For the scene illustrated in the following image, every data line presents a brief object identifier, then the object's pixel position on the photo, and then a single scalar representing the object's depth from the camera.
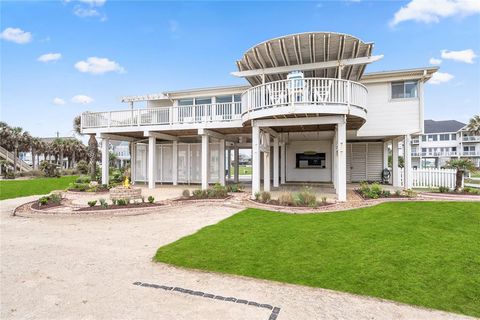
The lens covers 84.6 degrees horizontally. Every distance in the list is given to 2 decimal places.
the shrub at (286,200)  10.39
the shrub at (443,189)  12.53
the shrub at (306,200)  10.12
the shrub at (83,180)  19.65
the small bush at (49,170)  35.53
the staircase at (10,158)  40.47
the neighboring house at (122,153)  63.32
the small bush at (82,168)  40.94
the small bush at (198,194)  12.48
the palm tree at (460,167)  12.74
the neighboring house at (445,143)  59.41
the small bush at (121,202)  11.10
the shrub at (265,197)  11.13
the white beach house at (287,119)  10.92
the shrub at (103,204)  10.97
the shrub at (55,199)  12.37
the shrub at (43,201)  12.02
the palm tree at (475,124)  39.81
